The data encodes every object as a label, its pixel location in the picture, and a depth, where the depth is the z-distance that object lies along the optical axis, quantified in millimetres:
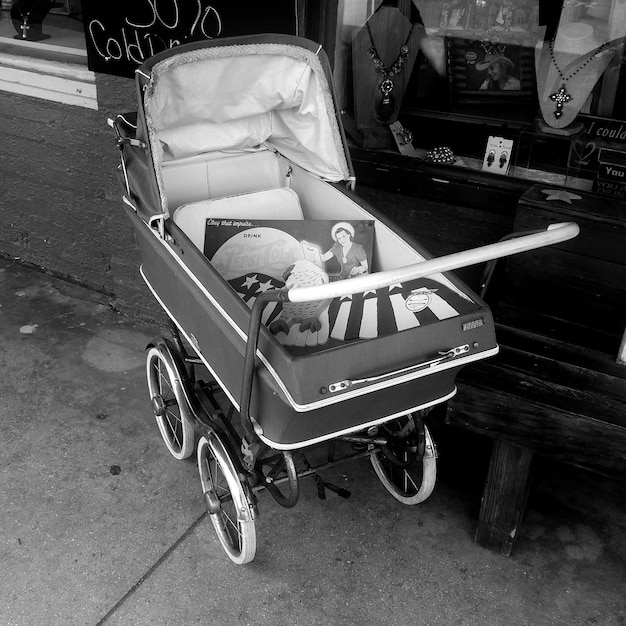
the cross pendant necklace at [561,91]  2921
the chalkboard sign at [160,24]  3109
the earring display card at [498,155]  3086
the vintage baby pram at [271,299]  1943
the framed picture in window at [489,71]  3006
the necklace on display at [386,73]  3184
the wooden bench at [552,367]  2346
